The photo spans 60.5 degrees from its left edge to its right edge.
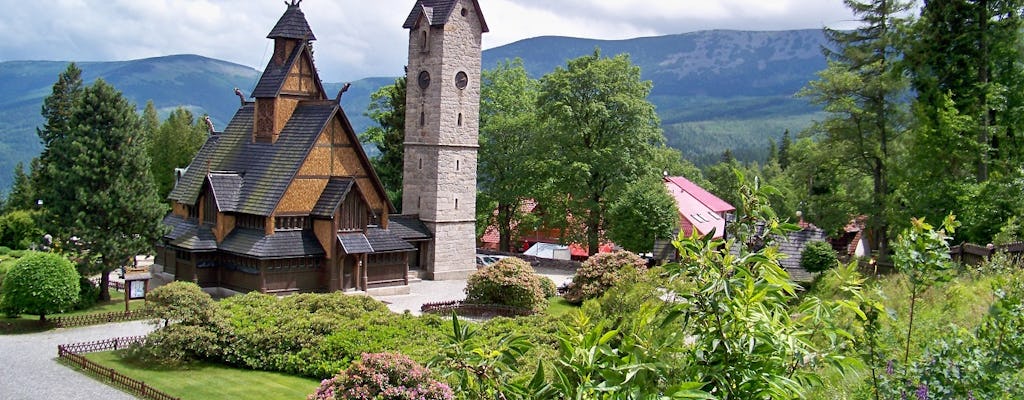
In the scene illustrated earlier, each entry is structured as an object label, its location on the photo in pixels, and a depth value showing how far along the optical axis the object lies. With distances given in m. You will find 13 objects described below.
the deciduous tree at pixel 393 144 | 47.41
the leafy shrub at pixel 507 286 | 28.70
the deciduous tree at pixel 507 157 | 44.44
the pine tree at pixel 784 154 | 110.12
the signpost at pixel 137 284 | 27.84
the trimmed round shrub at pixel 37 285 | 24.03
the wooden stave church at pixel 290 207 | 31.05
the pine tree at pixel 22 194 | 54.25
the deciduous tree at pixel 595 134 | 41.91
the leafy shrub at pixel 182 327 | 20.92
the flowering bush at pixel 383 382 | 13.12
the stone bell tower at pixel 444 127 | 36.69
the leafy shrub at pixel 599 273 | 30.27
